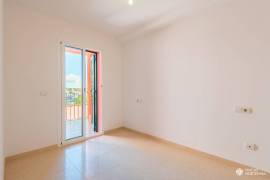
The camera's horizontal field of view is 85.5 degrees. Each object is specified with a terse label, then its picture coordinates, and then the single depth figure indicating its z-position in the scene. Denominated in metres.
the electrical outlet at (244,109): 2.15
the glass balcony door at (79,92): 3.21
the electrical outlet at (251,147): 2.11
